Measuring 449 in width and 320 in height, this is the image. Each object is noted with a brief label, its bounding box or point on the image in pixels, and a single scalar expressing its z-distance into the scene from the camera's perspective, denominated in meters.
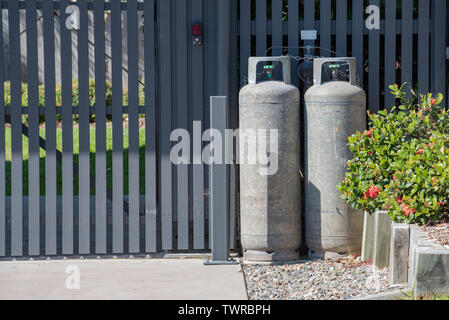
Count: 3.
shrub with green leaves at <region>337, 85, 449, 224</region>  11.41
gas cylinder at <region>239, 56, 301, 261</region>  13.16
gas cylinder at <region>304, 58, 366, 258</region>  13.17
